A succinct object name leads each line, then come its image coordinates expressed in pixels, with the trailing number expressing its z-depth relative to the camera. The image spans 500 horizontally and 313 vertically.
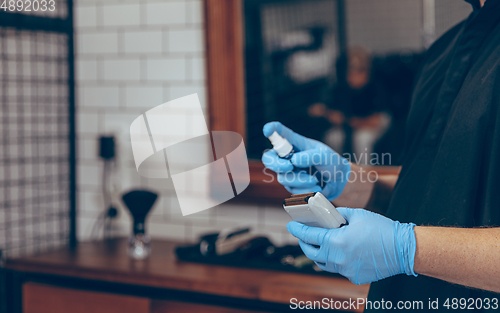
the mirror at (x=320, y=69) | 1.64
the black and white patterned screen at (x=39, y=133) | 2.09
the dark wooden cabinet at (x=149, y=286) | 1.43
